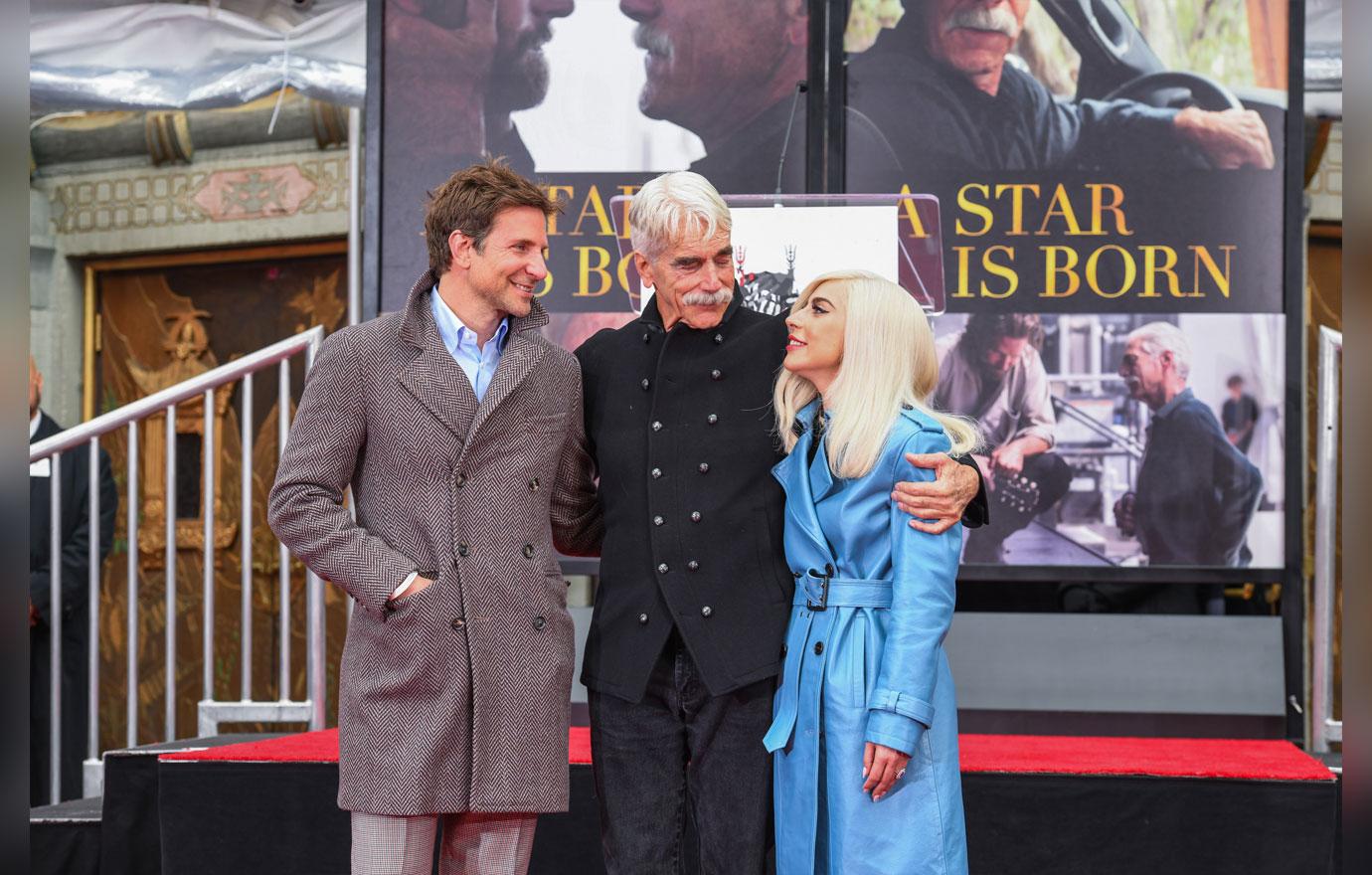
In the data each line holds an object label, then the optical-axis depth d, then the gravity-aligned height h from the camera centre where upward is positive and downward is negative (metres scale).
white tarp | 6.05 +1.67
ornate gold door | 7.35 +0.16
